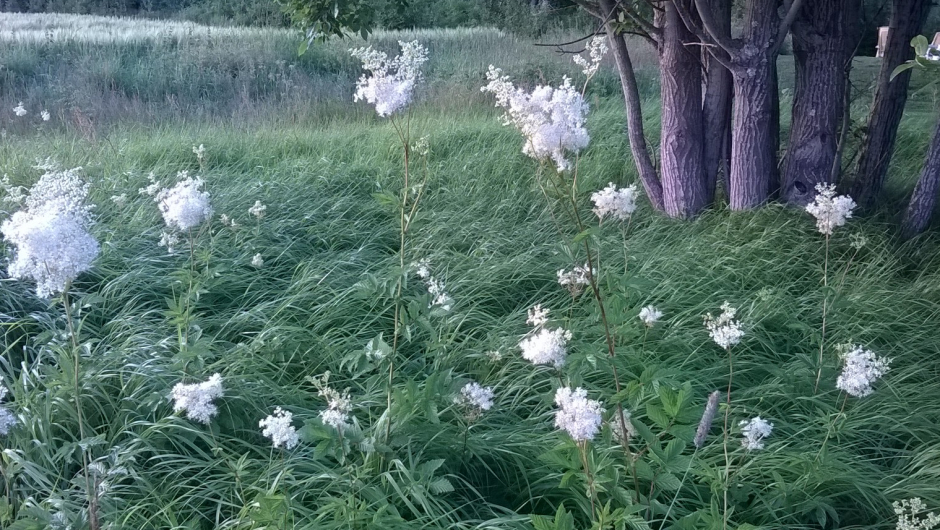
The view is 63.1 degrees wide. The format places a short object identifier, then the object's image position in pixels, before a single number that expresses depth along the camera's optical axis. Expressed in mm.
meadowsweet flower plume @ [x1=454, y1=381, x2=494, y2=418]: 2459
